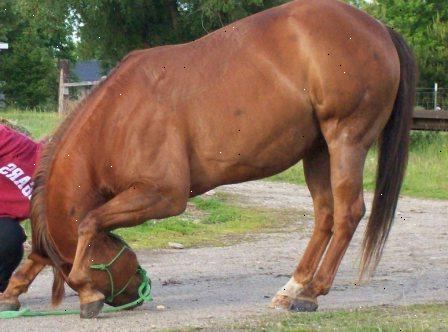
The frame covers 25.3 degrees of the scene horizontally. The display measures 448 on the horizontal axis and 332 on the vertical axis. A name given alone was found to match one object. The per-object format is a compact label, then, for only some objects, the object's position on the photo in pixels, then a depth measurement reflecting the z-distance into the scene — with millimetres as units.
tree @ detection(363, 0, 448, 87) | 35312
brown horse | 6246
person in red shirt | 6707
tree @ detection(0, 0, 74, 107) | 47125
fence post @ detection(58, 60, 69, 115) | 25141
